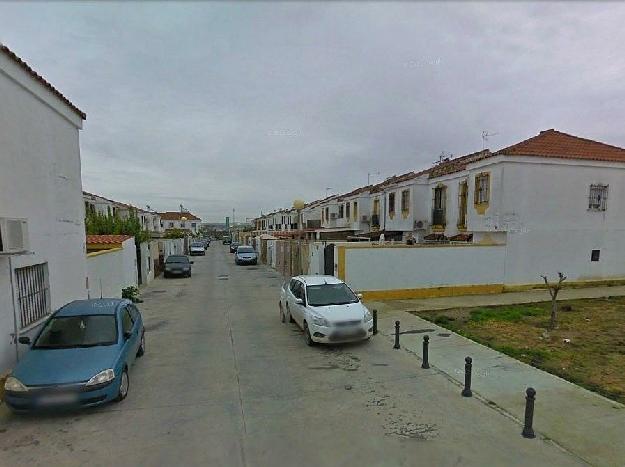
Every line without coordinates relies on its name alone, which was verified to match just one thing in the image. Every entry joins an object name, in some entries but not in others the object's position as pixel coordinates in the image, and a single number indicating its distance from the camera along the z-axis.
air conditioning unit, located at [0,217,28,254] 5.36
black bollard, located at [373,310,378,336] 9.25
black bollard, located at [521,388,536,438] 4.55
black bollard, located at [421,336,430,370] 6.92
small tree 9.51
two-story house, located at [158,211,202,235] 92.71
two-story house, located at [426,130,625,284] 15.02
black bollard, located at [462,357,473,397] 5.71
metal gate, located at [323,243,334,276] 14.44
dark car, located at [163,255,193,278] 21.78
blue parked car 4.86
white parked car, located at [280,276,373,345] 7.91
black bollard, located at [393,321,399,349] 8.16
